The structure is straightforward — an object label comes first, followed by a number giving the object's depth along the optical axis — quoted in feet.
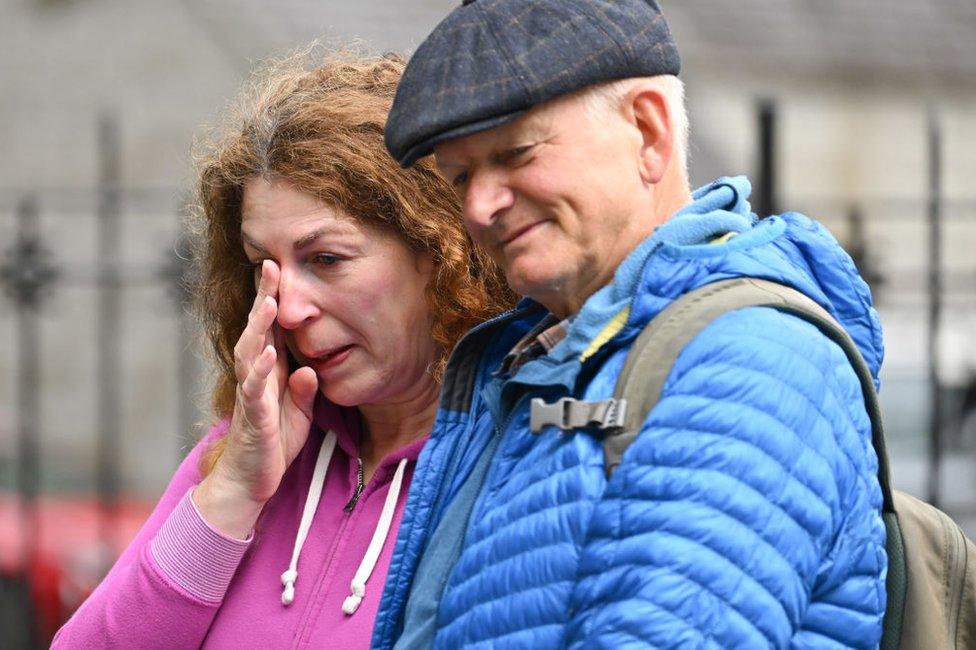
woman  13.42
